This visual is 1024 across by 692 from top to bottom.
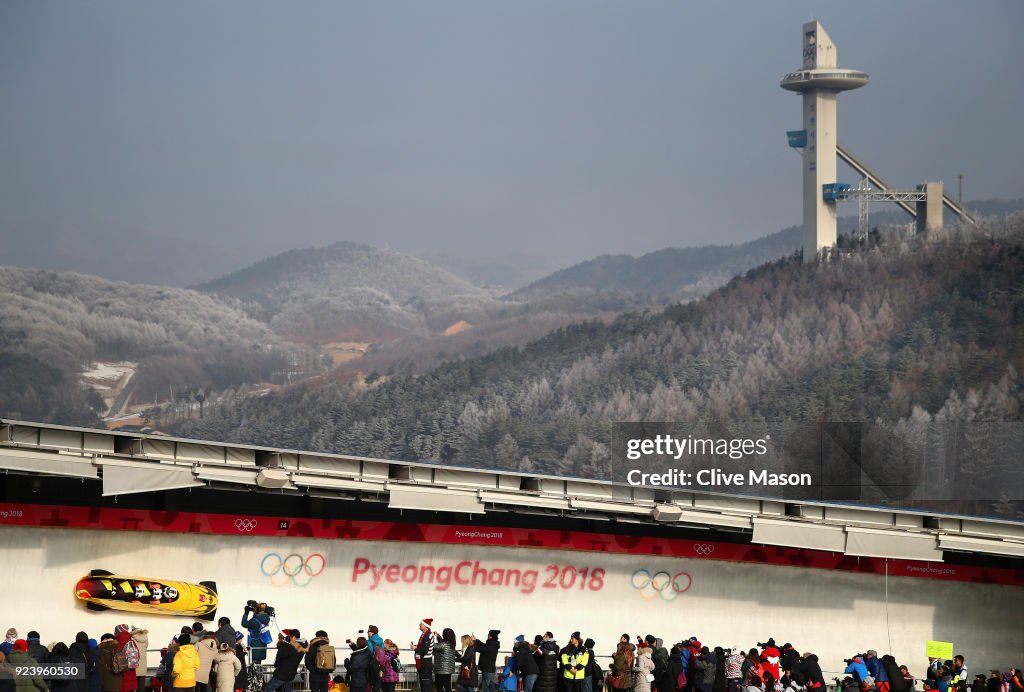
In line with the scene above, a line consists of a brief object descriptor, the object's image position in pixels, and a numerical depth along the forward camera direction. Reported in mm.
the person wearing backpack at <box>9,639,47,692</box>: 18859
